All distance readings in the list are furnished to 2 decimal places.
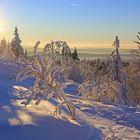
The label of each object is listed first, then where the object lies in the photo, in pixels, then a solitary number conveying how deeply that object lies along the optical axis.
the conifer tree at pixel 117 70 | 12.84
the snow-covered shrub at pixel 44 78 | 3.54
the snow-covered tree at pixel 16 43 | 29.34
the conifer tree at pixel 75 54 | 35.16
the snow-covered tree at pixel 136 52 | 11.01
